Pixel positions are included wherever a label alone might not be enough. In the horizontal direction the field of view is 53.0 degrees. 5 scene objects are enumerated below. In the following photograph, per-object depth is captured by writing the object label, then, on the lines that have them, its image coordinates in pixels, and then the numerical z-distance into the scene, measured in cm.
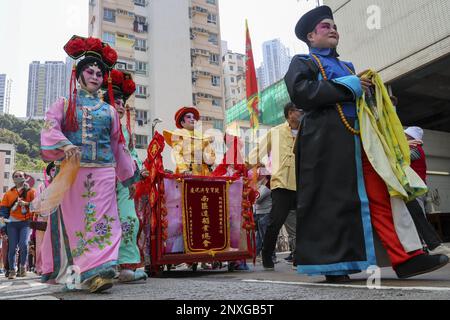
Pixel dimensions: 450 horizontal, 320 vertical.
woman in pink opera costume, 322
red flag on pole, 1108
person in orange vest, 767
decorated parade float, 467
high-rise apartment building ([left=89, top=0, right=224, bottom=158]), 3716
